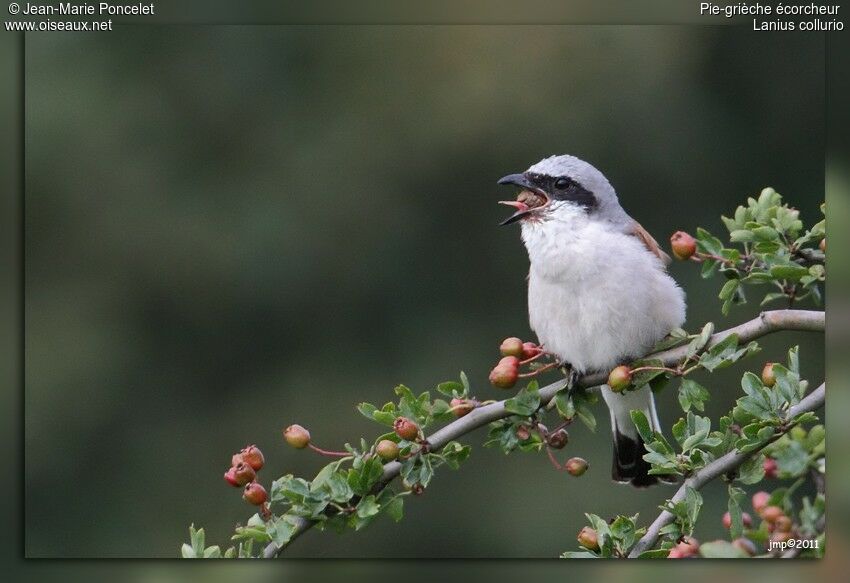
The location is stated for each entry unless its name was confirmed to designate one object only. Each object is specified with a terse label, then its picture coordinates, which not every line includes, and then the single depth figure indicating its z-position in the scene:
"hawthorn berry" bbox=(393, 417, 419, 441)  6.39
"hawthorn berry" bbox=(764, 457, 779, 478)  6.74
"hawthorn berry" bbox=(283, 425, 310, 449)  6.45
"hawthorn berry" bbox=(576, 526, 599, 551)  6.56
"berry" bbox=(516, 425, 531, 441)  6.71
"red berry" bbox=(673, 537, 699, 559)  6.63
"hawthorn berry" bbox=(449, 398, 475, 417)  6.48
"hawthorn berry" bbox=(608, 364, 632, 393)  6.64
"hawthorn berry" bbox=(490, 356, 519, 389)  6.52
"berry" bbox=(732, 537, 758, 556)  6.45
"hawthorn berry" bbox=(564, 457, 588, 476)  6.89
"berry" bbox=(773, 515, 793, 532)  6.64
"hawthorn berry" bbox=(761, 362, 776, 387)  6.45
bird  7.52
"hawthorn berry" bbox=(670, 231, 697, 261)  6.41
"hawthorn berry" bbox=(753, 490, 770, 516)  6.70
